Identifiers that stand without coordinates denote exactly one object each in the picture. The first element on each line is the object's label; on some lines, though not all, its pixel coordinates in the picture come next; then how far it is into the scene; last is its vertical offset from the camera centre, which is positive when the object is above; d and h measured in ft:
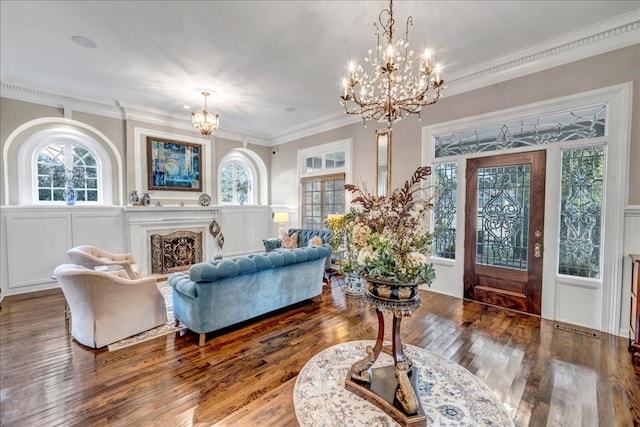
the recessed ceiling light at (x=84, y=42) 10.02 +6.33
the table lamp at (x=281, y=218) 20.71 -0.88
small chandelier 14.15 +4.57
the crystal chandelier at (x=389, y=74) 7.57 +4.39
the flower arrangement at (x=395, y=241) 5.85 -0.76
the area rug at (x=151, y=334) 8.95 -4.67
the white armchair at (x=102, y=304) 8.45 -3.33
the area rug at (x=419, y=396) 5.88 -4.69
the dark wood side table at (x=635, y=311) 8.26 -3.31
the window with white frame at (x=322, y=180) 19.30 +2.07
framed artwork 18.27 +2.98
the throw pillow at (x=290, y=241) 19.24 -2.52
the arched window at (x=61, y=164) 14.49 +2.46
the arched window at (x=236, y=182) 23.24 +2.22
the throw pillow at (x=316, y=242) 15.88 -2.10
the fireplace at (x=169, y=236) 17.12 -2.08
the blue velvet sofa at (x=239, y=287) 9.03 -3.07
